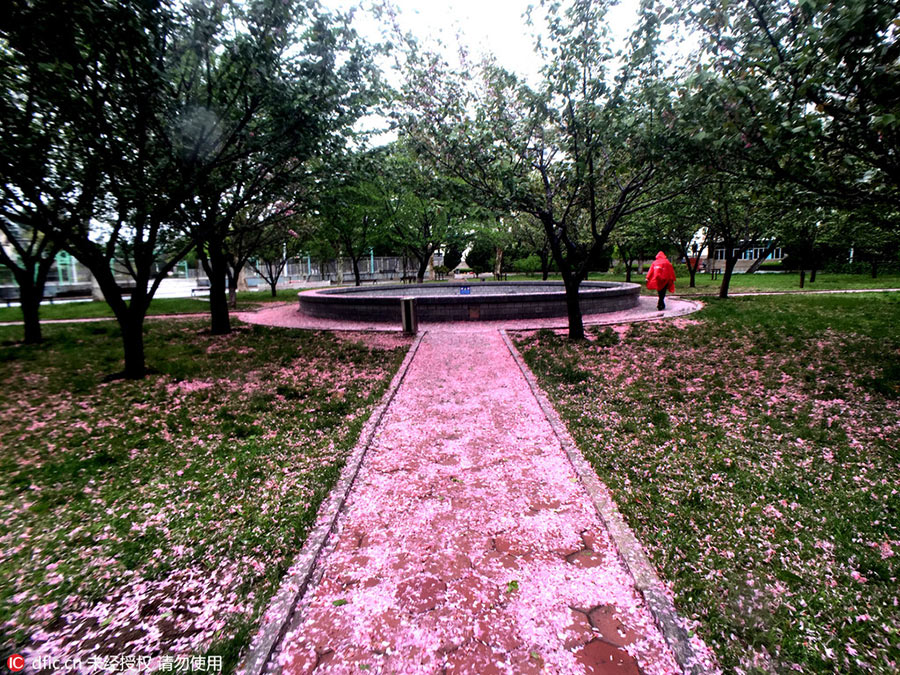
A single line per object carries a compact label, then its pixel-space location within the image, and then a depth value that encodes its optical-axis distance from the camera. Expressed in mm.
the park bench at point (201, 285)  31419
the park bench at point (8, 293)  20344
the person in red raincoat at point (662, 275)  14133
